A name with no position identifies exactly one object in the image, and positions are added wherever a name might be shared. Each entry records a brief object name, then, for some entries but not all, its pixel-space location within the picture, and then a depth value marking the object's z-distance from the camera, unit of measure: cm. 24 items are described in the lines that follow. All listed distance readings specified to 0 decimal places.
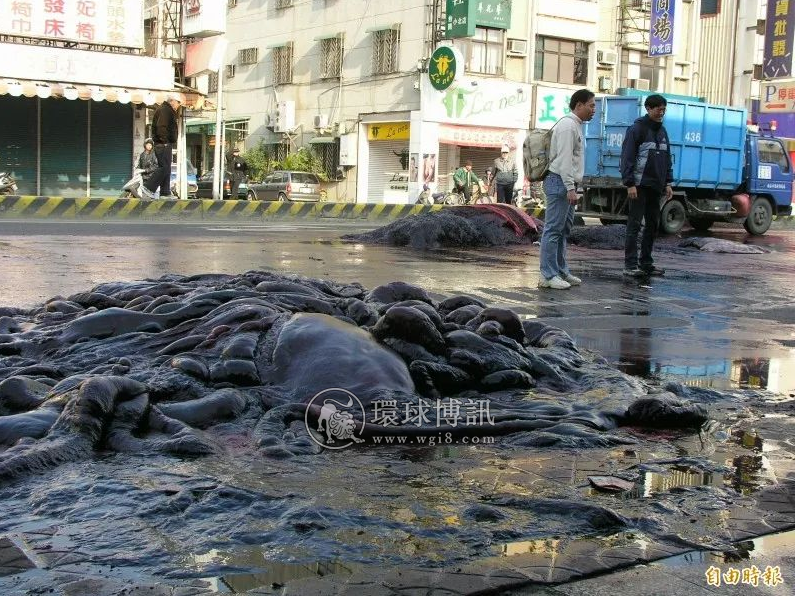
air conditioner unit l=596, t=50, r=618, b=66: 4128
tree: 4203
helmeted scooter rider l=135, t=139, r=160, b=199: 2306
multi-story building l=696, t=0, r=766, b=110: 4416
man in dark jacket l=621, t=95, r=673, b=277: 1023
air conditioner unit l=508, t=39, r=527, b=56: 3906
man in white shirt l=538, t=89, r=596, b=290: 904
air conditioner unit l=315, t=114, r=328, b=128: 4178
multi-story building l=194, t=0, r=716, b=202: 3809
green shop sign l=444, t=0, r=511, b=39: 3584
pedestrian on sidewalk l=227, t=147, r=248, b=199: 3541
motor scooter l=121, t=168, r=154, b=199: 2267
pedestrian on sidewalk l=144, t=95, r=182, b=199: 2319
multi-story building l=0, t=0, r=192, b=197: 2392
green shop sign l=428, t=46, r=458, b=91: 3556
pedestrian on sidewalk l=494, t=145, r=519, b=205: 2608
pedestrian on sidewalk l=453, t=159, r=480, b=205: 3023
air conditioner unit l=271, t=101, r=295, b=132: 4306
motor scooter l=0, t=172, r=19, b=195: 2372
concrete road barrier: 1944
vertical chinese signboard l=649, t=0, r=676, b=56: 3919
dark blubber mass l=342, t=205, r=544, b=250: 1398
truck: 2141
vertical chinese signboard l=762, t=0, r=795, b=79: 3756
